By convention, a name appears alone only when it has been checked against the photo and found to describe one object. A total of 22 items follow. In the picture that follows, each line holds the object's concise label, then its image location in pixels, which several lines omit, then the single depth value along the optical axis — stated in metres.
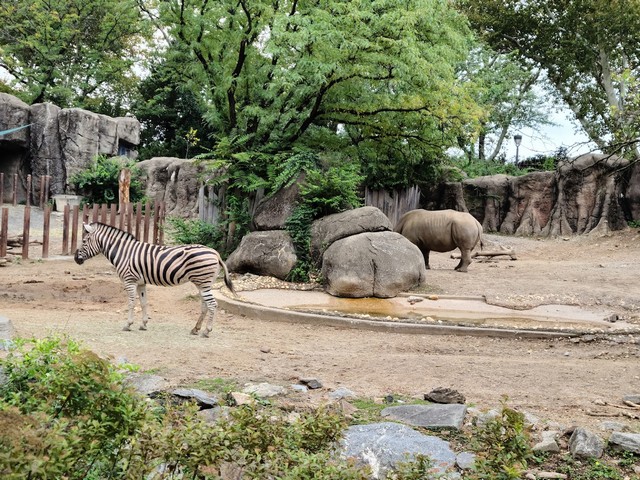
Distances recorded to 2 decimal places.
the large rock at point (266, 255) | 12.41
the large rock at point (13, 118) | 25.55
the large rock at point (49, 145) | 25.98
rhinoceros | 14.49
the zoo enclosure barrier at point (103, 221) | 13.89
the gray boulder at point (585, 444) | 4.14
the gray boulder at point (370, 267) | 11.29
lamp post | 29.19
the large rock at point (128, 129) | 28.00
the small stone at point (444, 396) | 5.28
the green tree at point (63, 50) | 30.77
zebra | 8.17
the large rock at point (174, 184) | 25.17
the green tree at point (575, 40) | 26.47
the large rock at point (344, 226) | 12.21
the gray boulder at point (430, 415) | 4.63
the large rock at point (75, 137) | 25.95
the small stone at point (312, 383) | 5.68
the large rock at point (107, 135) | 26.94
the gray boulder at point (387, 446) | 3.98
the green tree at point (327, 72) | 13.09
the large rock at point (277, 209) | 13.40
